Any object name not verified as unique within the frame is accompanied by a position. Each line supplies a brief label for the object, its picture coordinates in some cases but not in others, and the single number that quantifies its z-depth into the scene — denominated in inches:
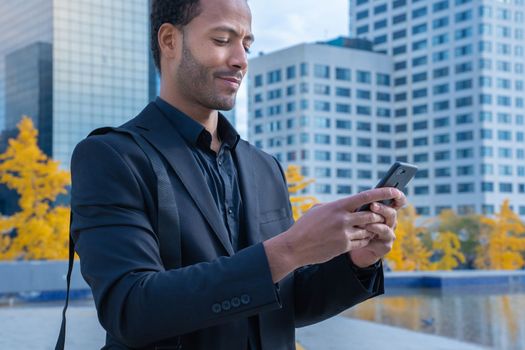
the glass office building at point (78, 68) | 2699.3
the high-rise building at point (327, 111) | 3127.5
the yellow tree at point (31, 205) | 908.6
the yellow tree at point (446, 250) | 1437.0
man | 51.4
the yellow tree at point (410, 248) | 1338.6
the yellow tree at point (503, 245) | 1472.7
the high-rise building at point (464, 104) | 3021.7
